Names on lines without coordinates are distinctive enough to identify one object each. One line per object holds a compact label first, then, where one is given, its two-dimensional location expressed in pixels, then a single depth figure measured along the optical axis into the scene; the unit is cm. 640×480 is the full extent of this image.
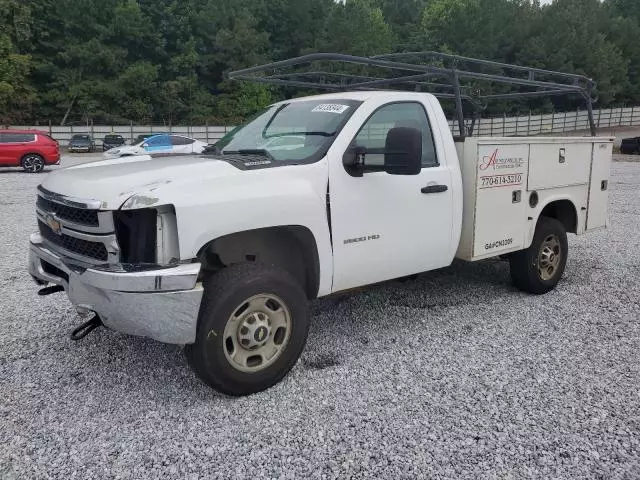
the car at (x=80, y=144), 3647
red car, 2022
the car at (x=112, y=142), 3794
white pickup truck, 311
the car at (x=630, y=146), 3412
